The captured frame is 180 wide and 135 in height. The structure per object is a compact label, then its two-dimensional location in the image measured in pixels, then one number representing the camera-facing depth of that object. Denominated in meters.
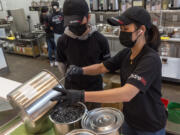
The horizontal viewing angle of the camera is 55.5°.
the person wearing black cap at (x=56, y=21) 4.37
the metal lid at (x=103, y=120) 0.90
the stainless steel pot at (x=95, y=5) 4.07
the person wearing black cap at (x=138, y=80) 0.98
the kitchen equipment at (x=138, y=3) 3.60
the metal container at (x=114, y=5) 3.85
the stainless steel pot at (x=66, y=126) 0.92
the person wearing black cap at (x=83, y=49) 1.47
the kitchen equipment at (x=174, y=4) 3.20
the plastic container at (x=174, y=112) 2.05
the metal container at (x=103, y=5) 3.95
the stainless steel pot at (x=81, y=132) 0.88
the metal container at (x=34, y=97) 0.91
